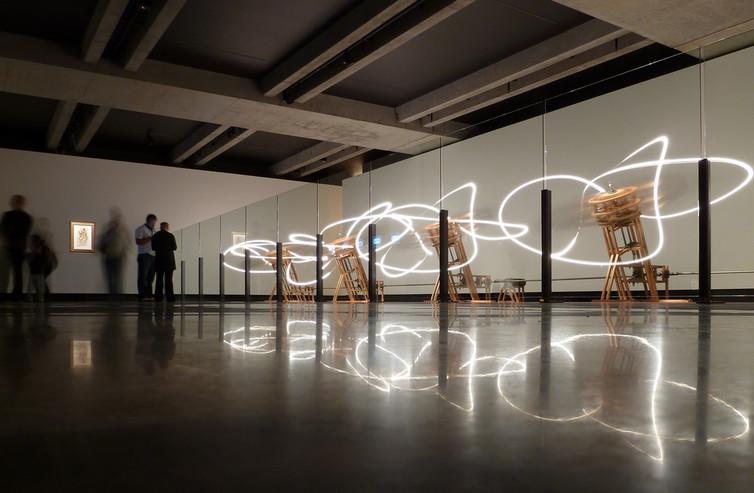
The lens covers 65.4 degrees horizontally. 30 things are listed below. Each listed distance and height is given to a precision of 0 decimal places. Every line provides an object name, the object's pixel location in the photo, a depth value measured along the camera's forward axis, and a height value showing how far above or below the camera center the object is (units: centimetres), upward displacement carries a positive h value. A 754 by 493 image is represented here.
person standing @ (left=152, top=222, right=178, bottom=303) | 800 -4
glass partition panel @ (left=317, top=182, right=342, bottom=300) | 848 +49
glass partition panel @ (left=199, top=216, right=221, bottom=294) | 1132 +4
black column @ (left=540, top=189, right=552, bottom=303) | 512 +7
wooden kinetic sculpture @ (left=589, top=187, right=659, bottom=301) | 525 +14
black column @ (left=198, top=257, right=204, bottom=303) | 1152 -44
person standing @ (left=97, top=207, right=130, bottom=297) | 923 +3
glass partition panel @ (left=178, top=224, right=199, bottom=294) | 1184 -2
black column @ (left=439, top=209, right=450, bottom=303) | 619 -2
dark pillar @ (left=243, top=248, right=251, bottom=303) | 1029 -35
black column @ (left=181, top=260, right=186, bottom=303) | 1190 -49
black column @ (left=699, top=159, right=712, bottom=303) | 424 +14
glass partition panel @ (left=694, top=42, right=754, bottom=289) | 418 +72
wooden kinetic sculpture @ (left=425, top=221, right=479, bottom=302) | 617 -12
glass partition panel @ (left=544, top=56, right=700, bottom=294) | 473 +55
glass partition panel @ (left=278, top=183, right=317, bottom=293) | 898 +37
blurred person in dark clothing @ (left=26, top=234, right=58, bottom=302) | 774 -15
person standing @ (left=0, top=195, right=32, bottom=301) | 613 +25
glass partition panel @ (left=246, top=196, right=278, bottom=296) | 969 +28
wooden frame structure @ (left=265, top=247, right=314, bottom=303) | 931 -51
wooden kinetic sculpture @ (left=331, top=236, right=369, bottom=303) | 834 -24
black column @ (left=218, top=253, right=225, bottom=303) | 1115 -41
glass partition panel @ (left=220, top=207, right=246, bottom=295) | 1059 +16
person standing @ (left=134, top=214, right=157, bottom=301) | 861 -9
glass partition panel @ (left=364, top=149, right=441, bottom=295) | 648 +41
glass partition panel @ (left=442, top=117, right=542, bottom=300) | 541 +56
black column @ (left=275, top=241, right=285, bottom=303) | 923 -24
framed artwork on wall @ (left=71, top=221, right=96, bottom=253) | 1336 +44
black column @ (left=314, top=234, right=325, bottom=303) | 864 -30
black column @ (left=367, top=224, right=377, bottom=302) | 725 -12
